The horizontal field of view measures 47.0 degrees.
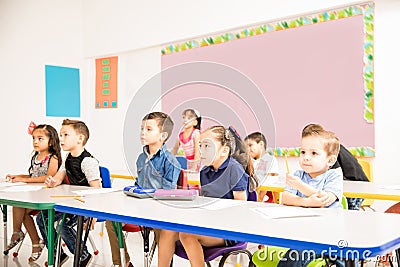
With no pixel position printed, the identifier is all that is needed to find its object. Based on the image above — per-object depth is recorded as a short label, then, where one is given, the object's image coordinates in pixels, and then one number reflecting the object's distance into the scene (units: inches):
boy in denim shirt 94.9
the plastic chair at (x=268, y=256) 66.0
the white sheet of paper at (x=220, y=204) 69.6
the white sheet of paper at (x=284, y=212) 59.4
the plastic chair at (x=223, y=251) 71.1
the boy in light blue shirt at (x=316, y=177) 69.6
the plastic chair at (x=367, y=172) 120.6
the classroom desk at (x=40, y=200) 78.1
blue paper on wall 225.9
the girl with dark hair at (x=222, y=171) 77.0
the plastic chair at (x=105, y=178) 108.3
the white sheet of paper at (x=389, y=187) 98.2
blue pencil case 81.9
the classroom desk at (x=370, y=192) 85.5
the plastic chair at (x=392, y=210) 97.2
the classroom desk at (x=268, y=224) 45.2
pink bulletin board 143.6
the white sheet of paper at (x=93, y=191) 90.4
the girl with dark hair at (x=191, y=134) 90.2
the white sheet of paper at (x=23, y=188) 98.7
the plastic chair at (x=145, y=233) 91.0
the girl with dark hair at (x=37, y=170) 119.0
